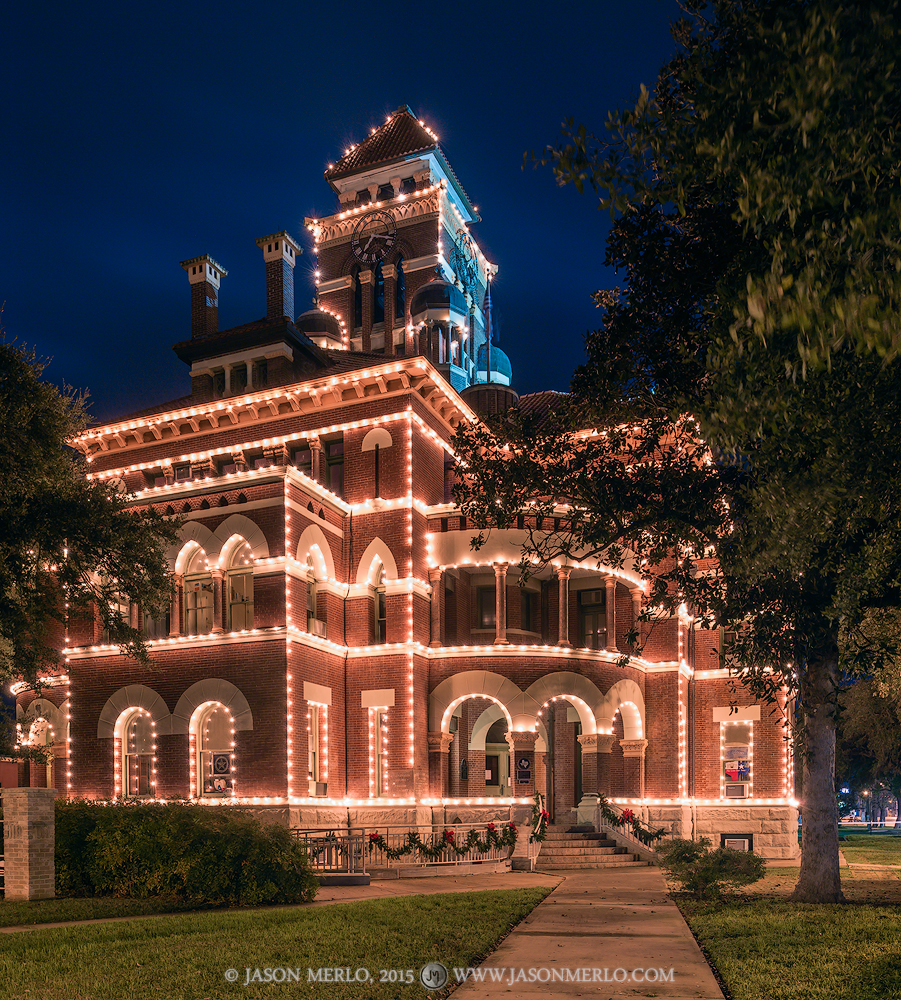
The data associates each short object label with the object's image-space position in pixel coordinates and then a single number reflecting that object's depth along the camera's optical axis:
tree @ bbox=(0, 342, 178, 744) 20.61
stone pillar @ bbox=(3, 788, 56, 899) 15.91
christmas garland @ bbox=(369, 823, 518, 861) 22.34
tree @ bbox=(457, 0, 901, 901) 6.98
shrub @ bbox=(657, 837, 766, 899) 16.72
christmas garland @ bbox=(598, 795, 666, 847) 28.33
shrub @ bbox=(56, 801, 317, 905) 16.05
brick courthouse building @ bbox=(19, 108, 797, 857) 26.52
